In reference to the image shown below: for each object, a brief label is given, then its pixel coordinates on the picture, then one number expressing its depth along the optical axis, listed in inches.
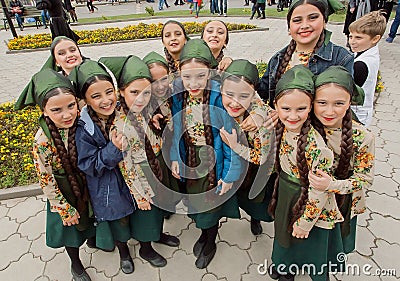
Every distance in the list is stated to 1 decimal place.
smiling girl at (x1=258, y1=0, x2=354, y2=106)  78.0
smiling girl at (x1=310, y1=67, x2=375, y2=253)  65.2
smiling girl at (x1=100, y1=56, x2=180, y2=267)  80.0
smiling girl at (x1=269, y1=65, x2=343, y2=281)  68.4
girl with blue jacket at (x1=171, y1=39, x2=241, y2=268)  81.6
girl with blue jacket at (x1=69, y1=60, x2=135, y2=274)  77.3
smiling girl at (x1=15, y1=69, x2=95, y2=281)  73.5
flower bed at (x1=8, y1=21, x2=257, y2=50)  422.9
